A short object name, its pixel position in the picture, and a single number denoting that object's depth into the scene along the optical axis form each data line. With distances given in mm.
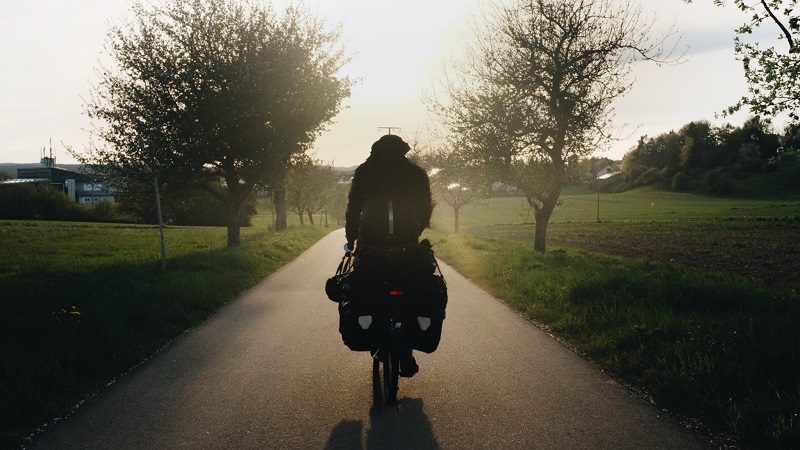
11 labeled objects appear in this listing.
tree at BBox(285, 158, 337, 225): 63188
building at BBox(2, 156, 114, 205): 98188
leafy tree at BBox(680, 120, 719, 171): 101312
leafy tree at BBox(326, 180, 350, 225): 99831
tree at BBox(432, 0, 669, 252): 18344
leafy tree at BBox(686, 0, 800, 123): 13035
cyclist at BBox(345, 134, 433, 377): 4793
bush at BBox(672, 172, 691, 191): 95250
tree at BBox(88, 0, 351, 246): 20547
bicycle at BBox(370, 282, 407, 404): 4504
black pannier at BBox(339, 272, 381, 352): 4578
